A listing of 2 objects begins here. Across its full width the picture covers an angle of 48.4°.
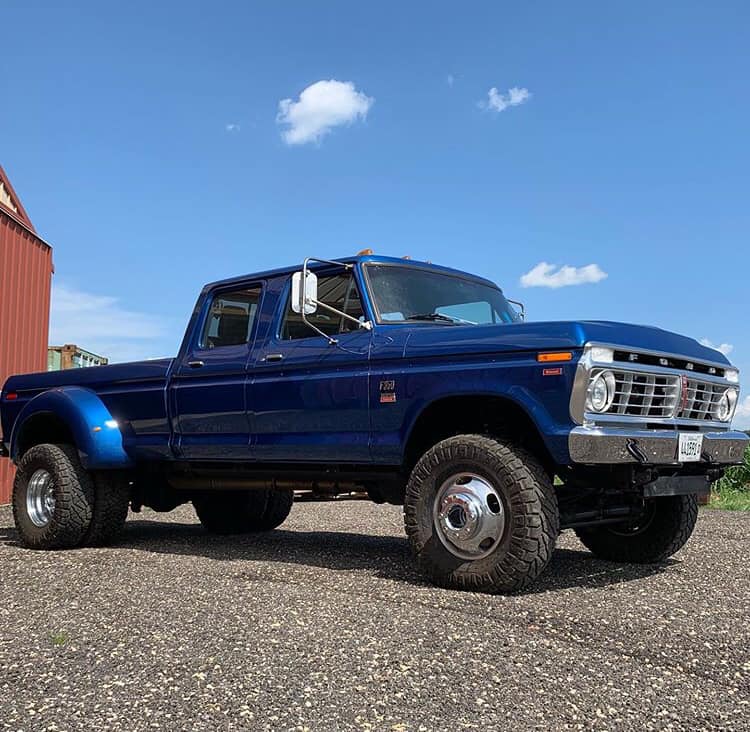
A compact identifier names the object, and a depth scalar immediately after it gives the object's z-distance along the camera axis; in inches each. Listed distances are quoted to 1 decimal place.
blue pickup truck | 179.2
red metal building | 438.0
